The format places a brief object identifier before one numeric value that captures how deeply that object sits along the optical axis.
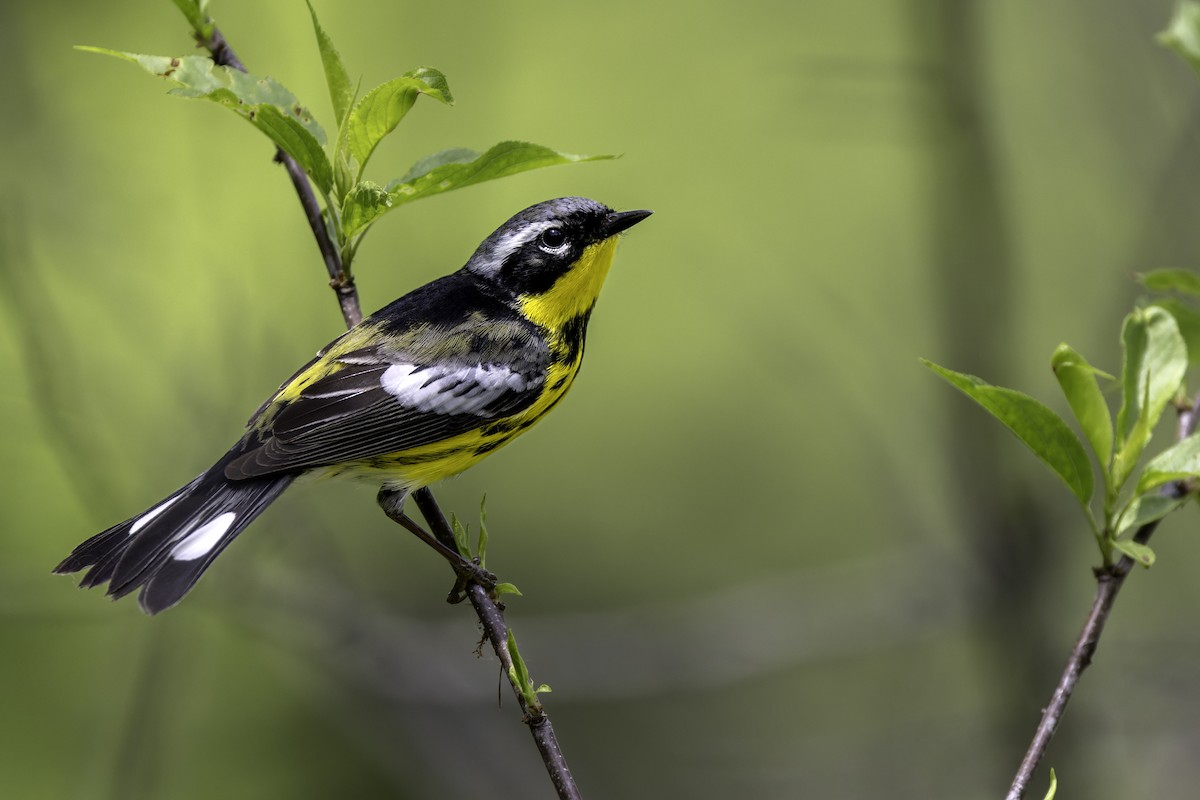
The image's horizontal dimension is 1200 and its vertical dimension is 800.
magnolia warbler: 6.80
